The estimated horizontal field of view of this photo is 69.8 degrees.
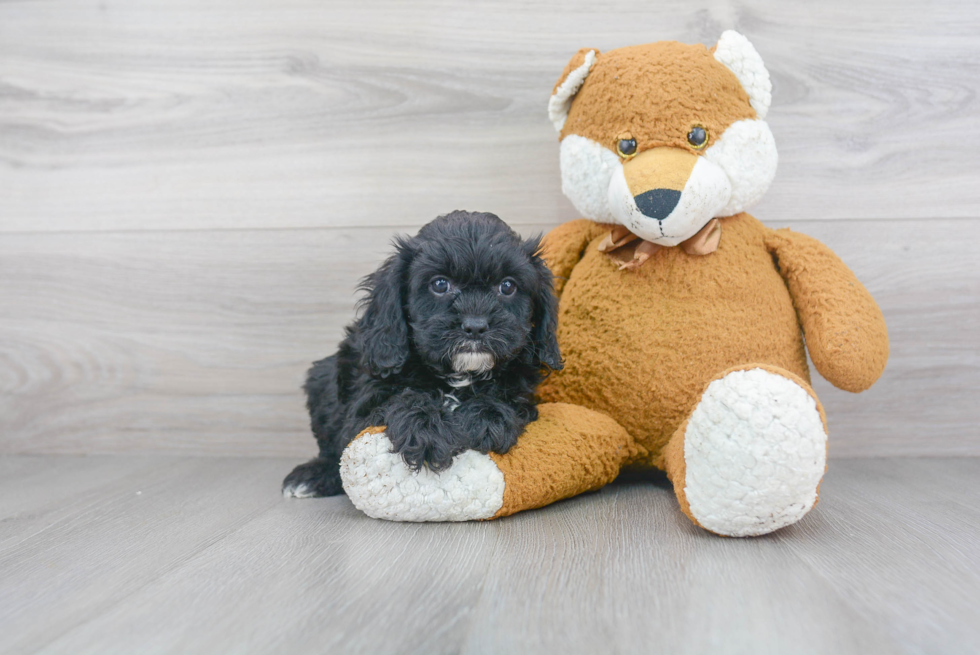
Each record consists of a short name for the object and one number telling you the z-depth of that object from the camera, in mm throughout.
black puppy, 1092
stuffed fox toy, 1132
